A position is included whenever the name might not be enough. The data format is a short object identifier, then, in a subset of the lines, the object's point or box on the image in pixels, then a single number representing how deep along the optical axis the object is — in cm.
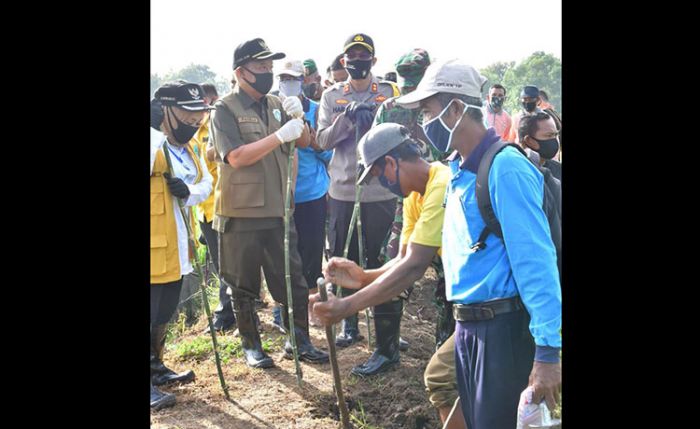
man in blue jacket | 269
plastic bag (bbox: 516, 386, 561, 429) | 273
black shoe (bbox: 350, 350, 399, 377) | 541
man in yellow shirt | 326
